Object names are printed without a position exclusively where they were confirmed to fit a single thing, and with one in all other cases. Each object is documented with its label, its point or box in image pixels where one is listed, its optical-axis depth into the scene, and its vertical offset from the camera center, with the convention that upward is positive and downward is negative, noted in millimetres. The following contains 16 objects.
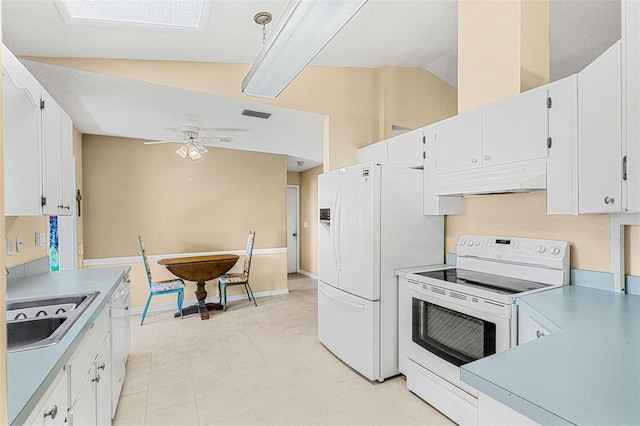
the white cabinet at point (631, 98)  1392 +492
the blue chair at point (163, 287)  4180 -985
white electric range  1929 -628
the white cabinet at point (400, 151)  2889 +585
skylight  1936 +1255
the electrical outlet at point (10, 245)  2188 -223
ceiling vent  3430 +1050
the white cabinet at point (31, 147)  1432 +341
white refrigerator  2662 -348
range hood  1941 +205
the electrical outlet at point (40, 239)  2600 -219
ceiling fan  3906 +957
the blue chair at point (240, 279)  4698 -982
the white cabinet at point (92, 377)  1337 -798
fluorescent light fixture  1591 +985
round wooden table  4387 -794
